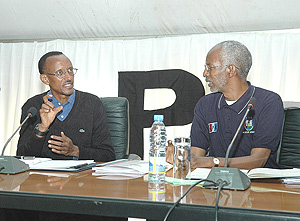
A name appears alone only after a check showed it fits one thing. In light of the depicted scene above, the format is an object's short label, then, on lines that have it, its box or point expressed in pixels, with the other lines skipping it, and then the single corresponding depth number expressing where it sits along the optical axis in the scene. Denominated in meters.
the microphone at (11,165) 1.61
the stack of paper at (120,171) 1.56
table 1.00
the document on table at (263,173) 1.41
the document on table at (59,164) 1.70
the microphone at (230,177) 1.24
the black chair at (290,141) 2.32
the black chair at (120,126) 2.69
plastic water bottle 1.33
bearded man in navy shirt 2.21
